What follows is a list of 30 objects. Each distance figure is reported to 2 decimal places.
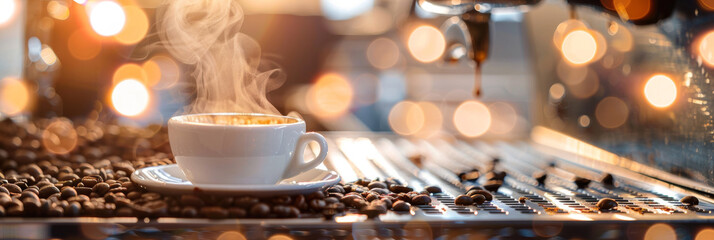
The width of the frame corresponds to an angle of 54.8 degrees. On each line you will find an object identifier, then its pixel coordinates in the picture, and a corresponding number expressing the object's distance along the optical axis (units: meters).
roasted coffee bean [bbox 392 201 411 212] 0.76
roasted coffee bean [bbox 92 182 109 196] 0.81
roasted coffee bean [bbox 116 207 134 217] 0.70
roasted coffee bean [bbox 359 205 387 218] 0.73
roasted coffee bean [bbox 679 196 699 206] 0.86
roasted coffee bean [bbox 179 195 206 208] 0.72
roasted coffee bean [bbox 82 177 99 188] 0.85
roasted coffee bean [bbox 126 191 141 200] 0.77
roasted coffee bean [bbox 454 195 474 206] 0.83
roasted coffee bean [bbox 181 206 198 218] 0.70
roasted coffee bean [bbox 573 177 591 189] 1.00
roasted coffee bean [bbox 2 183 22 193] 0.81
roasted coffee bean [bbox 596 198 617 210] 0.81
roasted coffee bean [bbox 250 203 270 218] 0.71
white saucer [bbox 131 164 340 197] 0.74
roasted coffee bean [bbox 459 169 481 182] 1.03
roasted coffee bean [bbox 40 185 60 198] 0.80
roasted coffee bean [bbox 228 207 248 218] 0.71
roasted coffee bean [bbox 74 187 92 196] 0.82
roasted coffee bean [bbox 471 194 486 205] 0.83
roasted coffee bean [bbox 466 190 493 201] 0.86
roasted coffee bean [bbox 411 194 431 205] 0.81
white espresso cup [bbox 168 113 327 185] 0.78
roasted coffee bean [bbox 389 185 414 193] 0.90
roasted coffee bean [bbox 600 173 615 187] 1.04
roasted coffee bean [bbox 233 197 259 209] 0.72
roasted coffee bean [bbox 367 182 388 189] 0.91
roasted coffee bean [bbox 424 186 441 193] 0.92
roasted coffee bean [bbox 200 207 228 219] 0.69
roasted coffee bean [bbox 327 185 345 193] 0.86
